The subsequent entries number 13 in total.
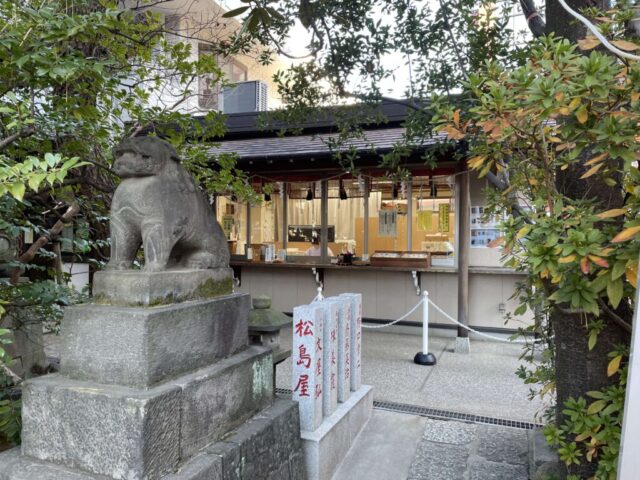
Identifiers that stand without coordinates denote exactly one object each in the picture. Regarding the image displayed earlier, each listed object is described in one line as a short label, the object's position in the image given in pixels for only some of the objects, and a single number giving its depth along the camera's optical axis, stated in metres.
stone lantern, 3.86
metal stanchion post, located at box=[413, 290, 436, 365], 6.90
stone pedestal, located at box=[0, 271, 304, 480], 2.26
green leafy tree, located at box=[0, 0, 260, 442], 2.32
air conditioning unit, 13.38
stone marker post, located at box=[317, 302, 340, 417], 3.99
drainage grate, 4.71
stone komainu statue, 2.66
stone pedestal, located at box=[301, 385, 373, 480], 3.53
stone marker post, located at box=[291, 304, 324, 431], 3.64
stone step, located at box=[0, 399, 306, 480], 2.34
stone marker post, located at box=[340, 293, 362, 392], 4.73
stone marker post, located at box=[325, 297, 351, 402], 4.43
